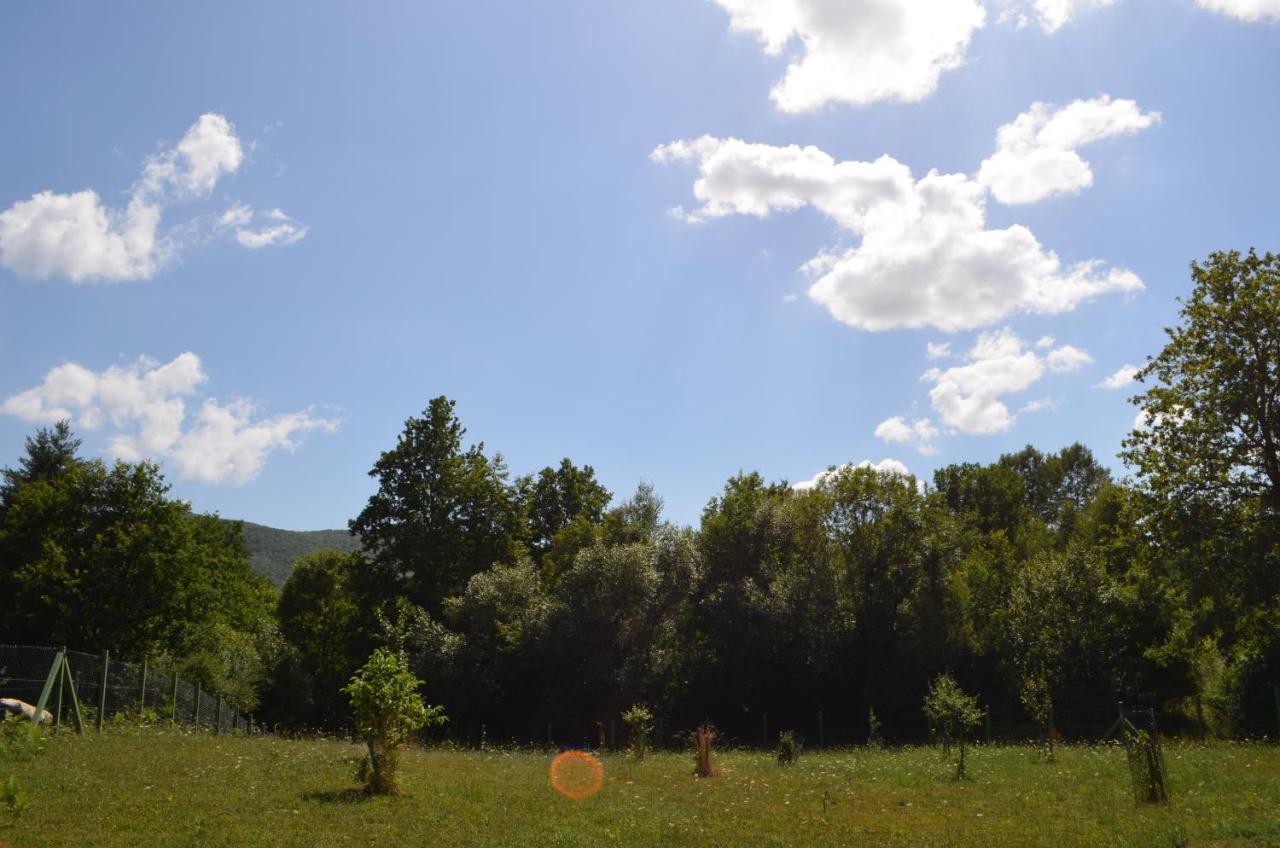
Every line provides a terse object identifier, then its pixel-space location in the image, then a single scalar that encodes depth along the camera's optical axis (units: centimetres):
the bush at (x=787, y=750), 2320
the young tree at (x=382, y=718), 1479
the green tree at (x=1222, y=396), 2759
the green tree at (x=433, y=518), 4719
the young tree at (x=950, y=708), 2158
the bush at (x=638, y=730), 2402
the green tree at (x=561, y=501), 5819
